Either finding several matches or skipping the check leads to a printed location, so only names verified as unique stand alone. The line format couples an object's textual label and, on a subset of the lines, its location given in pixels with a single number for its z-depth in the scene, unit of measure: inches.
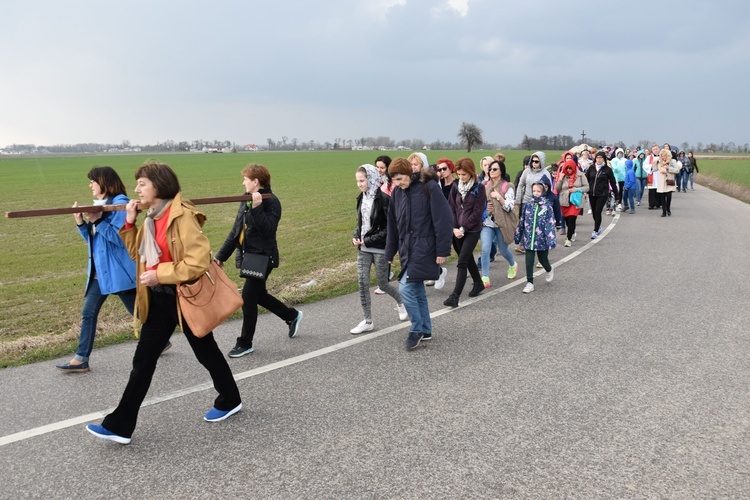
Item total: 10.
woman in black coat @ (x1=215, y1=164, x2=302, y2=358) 217.9
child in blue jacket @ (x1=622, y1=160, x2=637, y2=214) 724.0
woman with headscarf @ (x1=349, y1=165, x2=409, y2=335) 250.8
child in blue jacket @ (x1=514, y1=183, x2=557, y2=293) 332.5
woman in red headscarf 481.7
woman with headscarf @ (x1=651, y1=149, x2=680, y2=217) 665.6
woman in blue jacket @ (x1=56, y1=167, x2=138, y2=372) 202.8
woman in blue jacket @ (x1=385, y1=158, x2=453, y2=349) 226.7
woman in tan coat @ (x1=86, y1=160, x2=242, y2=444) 149.4
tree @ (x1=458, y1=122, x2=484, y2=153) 5757.9
